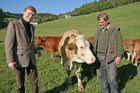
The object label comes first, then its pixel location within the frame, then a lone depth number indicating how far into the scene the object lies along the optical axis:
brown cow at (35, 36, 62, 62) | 8.91
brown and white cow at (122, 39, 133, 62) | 8.02
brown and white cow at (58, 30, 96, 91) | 4.11
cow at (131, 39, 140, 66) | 7.53
